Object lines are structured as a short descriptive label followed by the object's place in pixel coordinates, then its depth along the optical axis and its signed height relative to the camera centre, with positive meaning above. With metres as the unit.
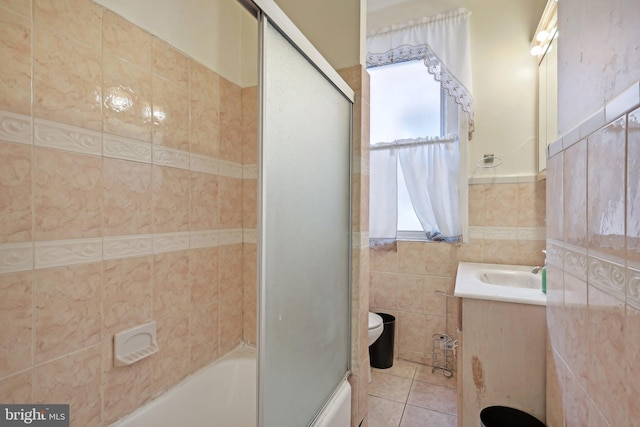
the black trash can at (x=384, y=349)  2.31 -1.05
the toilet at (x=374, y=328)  1.92 -0.75
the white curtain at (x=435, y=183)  2.24 +0.21
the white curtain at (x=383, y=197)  2.46 +0.12
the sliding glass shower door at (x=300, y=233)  0.75 -0.07
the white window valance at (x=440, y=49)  2.16 +1.22
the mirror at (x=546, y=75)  1.71 +0.84
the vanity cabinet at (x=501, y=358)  1.30 -0.66
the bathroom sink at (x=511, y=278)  1.85 -0.41
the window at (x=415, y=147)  2.26 +0.50
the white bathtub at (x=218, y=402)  1.16 -0.85
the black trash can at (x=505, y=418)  1.27 -0.89
